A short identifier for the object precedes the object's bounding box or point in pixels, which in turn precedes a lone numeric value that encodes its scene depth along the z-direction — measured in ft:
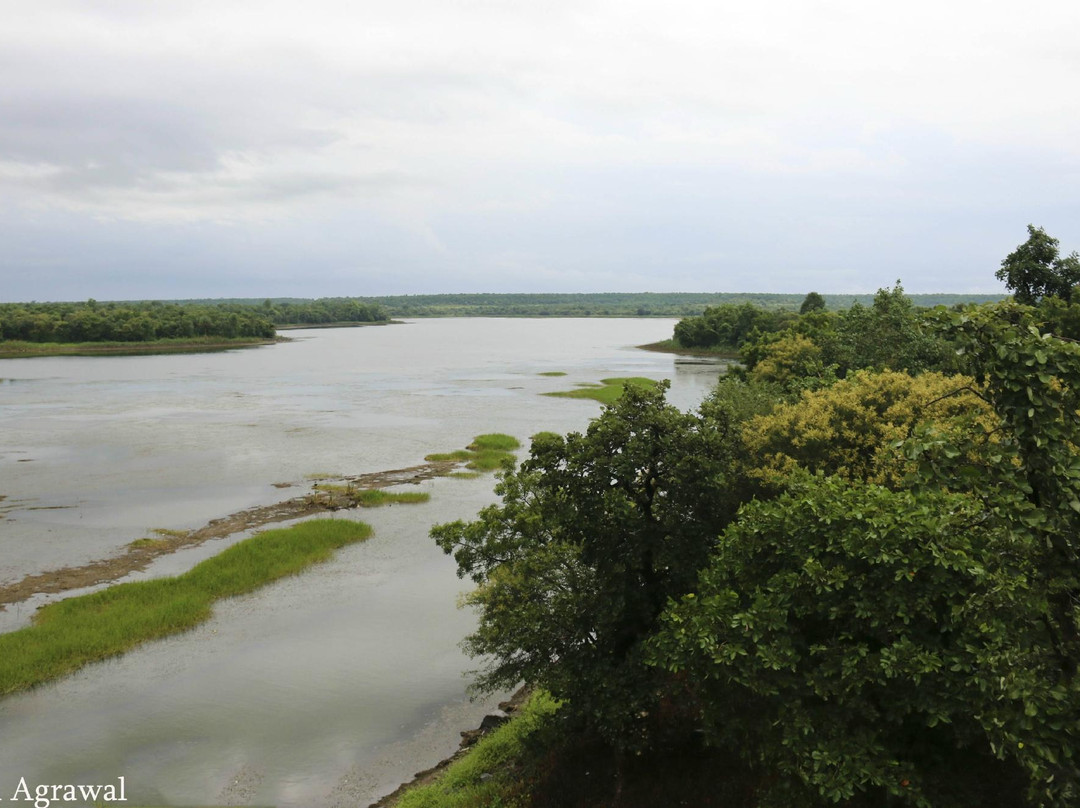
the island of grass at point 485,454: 168.76
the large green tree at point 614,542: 53.16
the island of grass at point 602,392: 270.30
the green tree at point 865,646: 34.99
